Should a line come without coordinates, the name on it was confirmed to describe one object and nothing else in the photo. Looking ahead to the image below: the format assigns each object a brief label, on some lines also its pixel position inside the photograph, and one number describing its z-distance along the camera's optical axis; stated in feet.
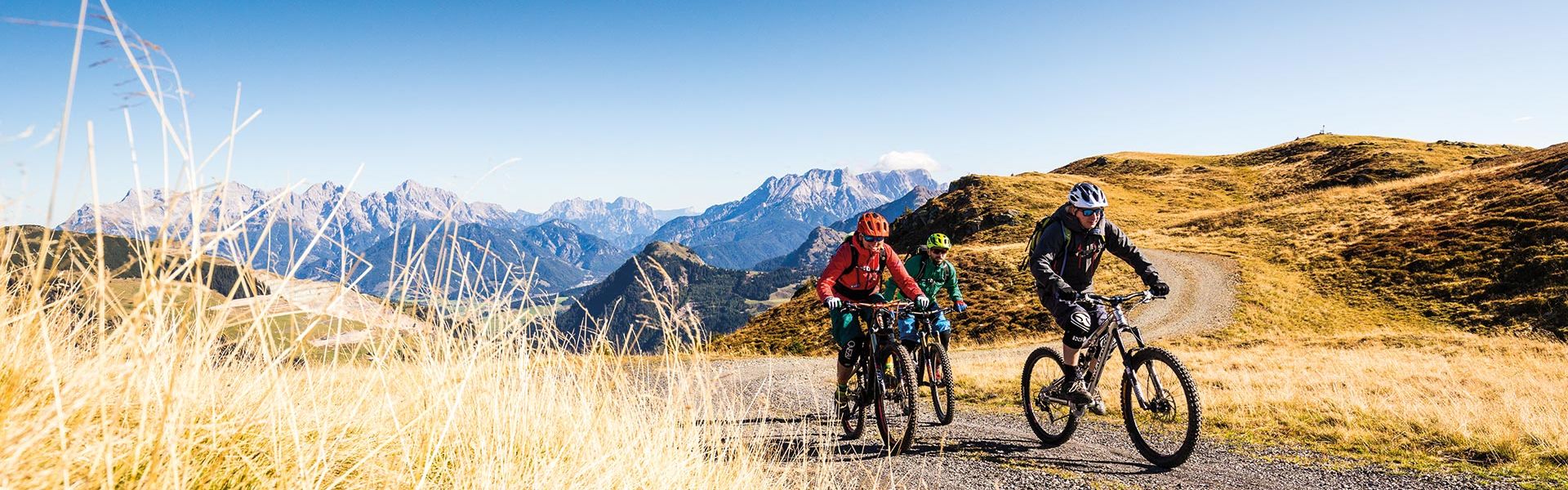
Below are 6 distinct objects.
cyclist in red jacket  25.45
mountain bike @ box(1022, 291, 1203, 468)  20.39
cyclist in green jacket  34.01
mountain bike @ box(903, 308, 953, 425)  26.53
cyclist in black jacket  22.18
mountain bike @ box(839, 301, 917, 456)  23.25
